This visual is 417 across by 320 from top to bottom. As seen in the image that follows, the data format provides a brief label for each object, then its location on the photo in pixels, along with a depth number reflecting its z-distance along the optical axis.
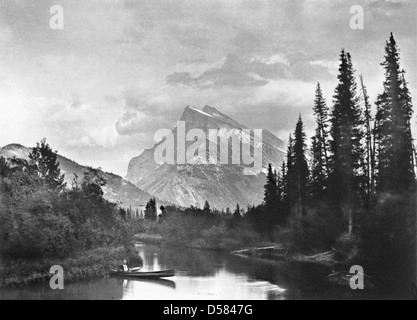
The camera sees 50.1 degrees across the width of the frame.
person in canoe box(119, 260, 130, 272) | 48.09
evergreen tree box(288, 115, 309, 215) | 71.94
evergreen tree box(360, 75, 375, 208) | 51.72
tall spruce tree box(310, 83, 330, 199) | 63.48
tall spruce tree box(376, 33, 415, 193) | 44.53
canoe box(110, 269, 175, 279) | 47.25
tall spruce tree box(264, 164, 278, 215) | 85.00
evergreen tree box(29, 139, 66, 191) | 77.94
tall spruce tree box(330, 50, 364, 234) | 49.94
